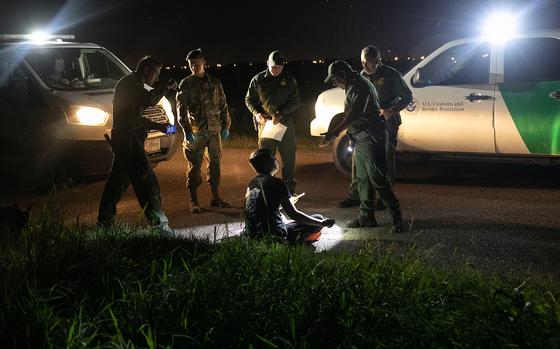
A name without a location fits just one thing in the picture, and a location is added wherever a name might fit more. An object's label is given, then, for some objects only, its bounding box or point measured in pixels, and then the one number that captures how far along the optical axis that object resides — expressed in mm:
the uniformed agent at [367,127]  6934
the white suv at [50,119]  9297
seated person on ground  5730
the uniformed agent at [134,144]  6699
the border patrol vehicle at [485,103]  8633
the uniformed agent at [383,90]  7949
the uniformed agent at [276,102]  8217
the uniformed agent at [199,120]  8164
